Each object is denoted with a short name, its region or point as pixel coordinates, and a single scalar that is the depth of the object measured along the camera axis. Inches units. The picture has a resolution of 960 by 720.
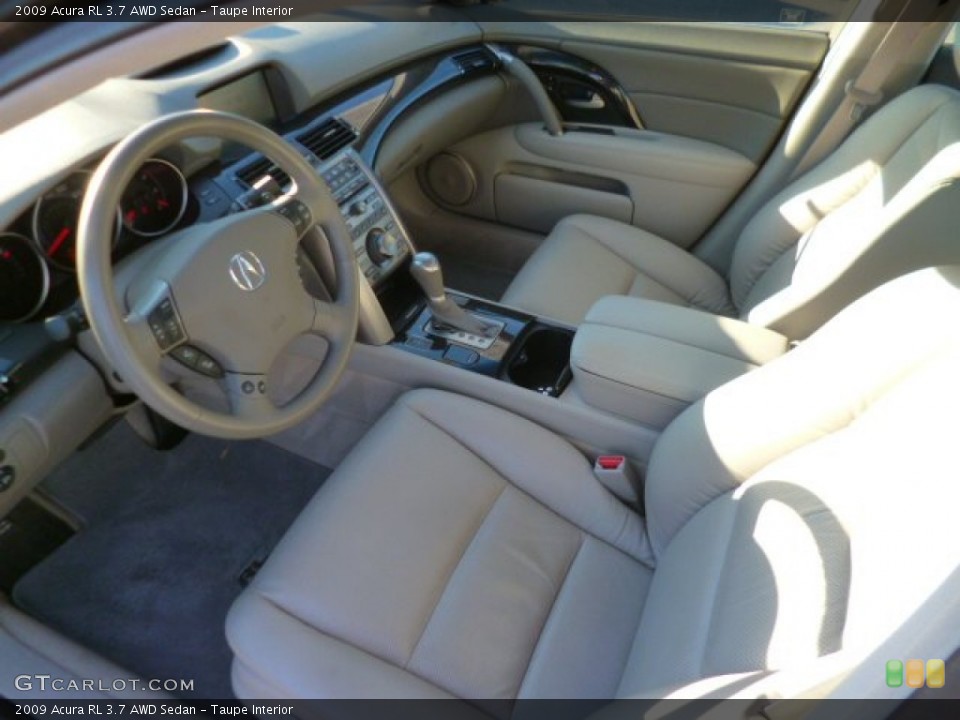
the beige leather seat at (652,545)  30.6
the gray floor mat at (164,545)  60.6
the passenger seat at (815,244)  50.7
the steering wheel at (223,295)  36.2
